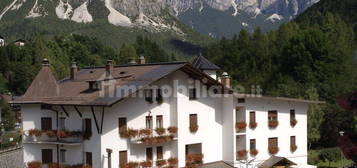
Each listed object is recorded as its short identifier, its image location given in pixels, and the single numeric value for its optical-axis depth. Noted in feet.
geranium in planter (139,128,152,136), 94.22
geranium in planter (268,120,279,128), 115.14
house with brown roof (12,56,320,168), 93.23
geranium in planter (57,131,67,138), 94.38
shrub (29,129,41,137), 99.09
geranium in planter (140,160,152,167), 94.84
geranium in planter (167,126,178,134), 99.53
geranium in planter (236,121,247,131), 109.50
